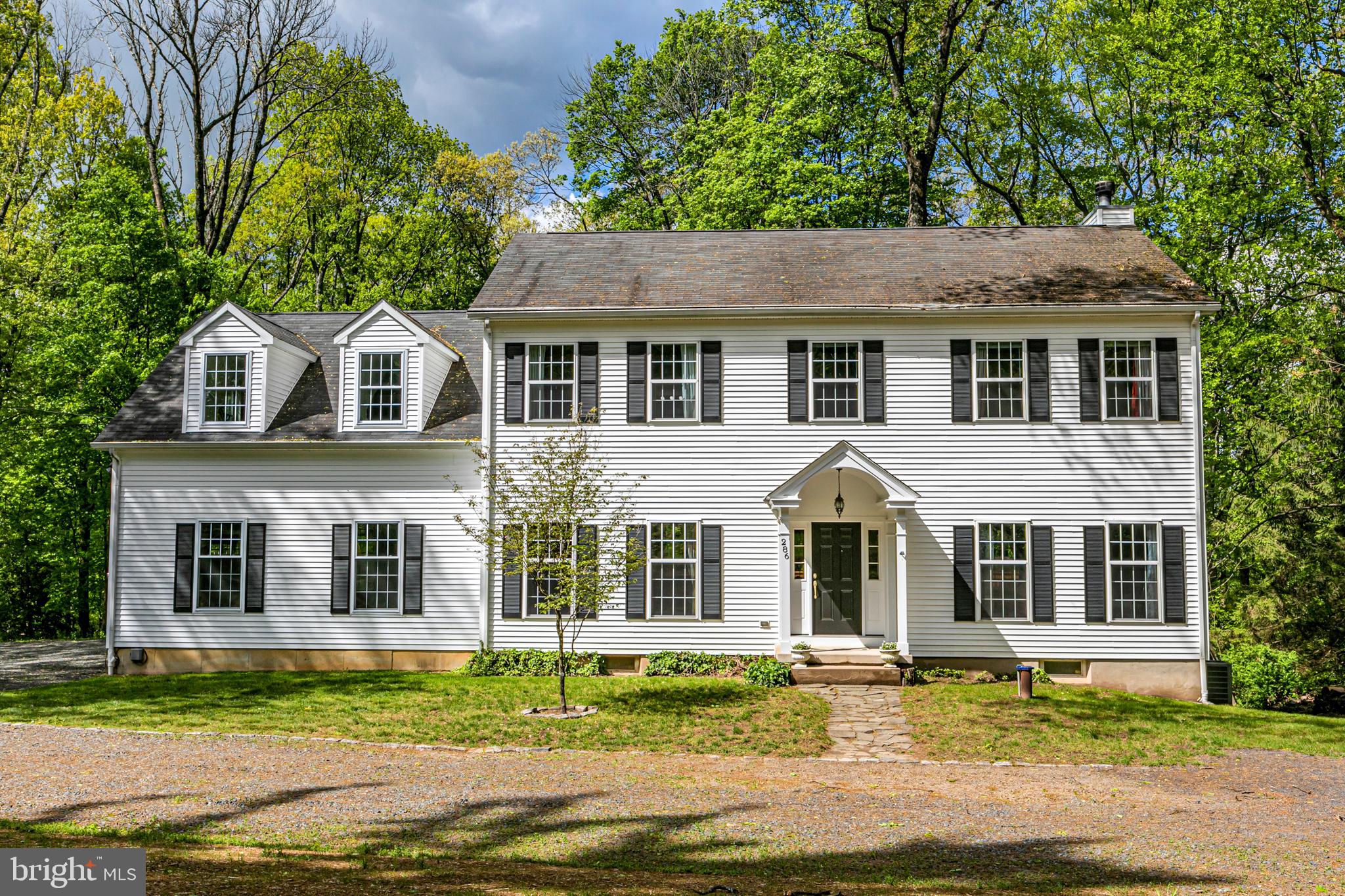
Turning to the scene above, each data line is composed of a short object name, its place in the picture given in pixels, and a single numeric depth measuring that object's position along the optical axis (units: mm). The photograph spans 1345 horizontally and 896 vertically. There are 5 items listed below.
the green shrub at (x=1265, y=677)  18203
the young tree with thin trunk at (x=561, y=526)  14242
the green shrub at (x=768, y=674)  16062
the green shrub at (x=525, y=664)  17328
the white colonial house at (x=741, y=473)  17156
